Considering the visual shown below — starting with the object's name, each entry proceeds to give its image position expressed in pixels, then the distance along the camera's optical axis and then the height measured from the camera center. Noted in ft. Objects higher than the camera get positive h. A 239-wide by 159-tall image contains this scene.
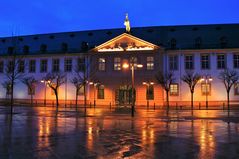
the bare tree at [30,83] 184.09 +7.17
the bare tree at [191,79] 151.53 +7.93
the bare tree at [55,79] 174.54 +9.30
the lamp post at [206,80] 161.68 +7.69
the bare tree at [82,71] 171.29 +13.69
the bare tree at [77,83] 164.35 +6.58
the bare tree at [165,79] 155.15 +7.97
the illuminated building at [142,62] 163.63 +18.72
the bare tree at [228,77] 149.66 +8.64
